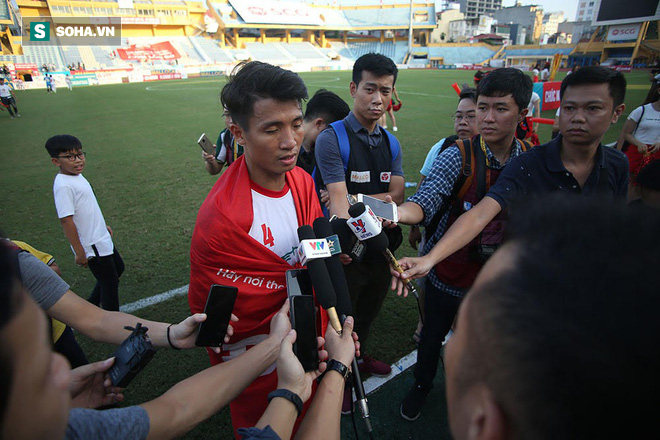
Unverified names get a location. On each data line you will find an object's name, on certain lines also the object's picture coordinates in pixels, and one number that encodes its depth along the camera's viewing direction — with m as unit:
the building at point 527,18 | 84.12
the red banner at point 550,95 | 11.84
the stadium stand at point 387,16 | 65.25
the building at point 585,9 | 94.44
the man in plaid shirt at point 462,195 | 2.26
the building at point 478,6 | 110.44
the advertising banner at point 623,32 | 35.66
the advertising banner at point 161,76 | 36.36
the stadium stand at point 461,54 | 57.28
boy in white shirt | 3.08
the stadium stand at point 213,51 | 47.22
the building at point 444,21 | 76.31
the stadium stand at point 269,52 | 50.57
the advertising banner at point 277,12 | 55.28
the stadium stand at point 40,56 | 36.00
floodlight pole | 55.62
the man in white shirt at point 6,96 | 15.34
